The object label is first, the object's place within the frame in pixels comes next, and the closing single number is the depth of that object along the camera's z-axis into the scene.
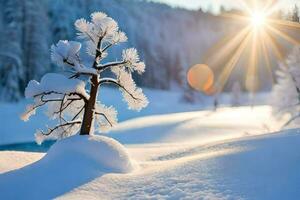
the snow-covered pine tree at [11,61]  48.62
